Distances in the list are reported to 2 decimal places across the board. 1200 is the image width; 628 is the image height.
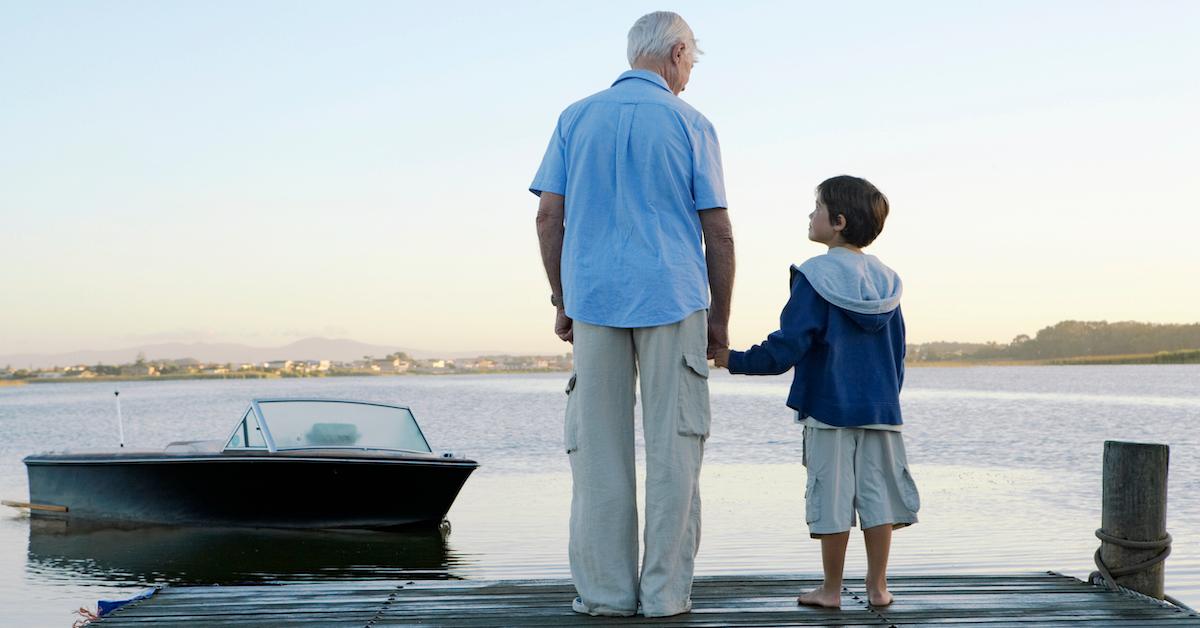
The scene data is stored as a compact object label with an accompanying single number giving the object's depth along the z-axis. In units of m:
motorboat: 12.09
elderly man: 3.95
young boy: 4.21
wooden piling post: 4.84
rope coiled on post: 4.80
